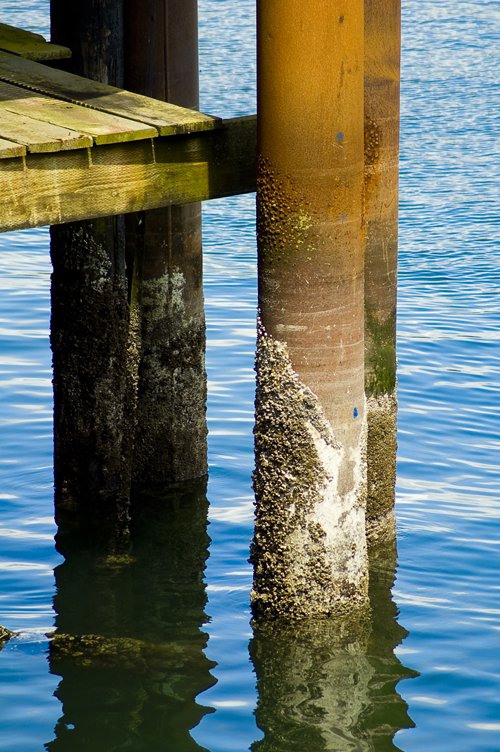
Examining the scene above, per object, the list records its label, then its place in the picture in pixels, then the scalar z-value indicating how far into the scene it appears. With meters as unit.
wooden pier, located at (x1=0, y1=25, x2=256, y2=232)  11.37
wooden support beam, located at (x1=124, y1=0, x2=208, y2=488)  15.05
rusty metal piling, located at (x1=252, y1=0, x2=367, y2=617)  11.48
